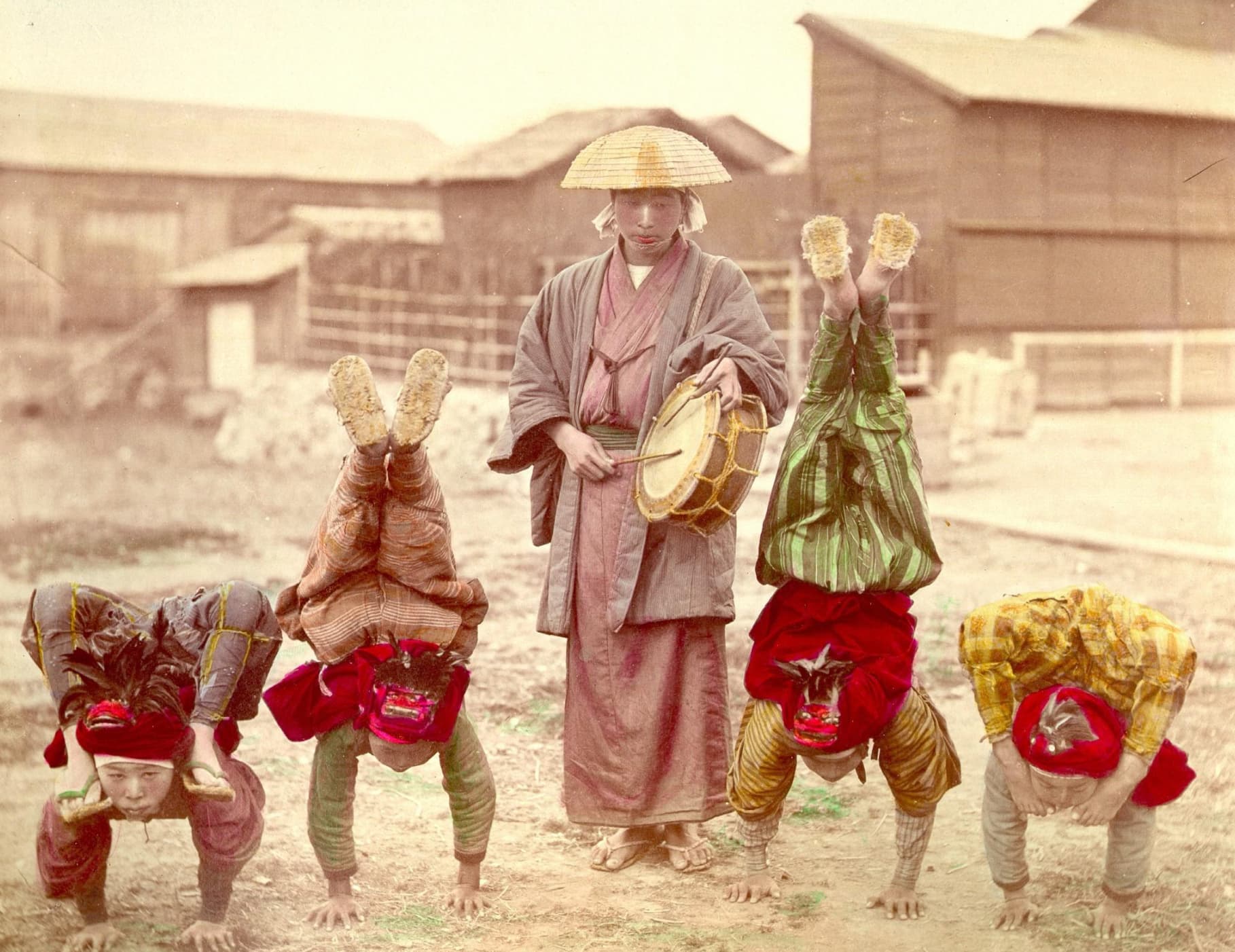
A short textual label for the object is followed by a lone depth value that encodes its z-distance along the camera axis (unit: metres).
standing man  4.32
